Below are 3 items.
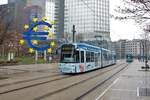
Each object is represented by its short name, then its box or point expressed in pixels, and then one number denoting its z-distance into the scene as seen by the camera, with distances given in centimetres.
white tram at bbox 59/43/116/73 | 1526
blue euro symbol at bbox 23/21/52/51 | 2033
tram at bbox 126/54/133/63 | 5159
